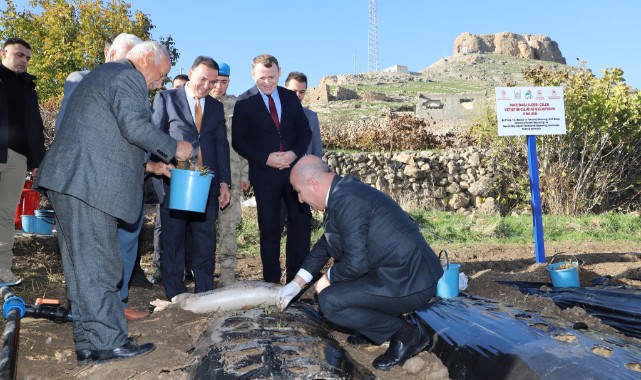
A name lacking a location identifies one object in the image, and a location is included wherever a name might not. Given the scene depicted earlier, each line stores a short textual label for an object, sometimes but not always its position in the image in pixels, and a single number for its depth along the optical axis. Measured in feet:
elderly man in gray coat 10.03
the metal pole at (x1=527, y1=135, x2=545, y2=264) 21.26
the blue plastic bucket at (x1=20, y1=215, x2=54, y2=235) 20.57
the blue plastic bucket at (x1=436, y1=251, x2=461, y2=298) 13.61
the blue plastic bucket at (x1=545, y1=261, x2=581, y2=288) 16.12
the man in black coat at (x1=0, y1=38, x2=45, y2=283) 16.03
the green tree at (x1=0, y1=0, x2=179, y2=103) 63.05
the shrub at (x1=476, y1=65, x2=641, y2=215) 35.53
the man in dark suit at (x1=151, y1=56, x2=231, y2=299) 14.40
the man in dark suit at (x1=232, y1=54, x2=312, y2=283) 15.92
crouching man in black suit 10.02
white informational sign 21.40
